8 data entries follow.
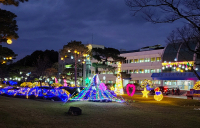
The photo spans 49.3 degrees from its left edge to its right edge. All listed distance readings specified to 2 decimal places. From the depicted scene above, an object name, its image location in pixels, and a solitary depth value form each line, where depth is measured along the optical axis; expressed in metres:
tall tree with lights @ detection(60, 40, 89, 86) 35.06
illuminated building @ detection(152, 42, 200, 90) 39.53
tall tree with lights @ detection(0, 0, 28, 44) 12.46
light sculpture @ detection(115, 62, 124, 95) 30.74
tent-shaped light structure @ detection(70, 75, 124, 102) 17.66
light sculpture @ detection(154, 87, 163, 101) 21.22
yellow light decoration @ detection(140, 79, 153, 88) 26.76
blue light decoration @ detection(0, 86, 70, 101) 18.45
